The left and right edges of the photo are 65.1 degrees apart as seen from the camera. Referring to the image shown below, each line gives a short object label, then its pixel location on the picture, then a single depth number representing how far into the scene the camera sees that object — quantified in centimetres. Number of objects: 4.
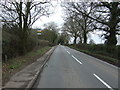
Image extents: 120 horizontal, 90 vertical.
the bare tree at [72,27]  3168
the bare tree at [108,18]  1426
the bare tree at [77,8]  1601
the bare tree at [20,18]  1015
